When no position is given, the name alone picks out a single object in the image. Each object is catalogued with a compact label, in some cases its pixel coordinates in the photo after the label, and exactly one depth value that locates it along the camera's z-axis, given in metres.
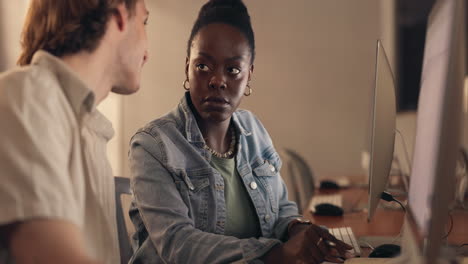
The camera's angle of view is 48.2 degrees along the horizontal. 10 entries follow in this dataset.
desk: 1.46
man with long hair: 0.71
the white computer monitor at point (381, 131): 1.17
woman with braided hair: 1.15
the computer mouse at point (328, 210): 1.93
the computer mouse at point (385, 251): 1.12
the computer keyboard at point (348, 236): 1.23
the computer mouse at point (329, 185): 2.88
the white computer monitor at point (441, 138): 0.63
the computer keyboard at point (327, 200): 2.16
